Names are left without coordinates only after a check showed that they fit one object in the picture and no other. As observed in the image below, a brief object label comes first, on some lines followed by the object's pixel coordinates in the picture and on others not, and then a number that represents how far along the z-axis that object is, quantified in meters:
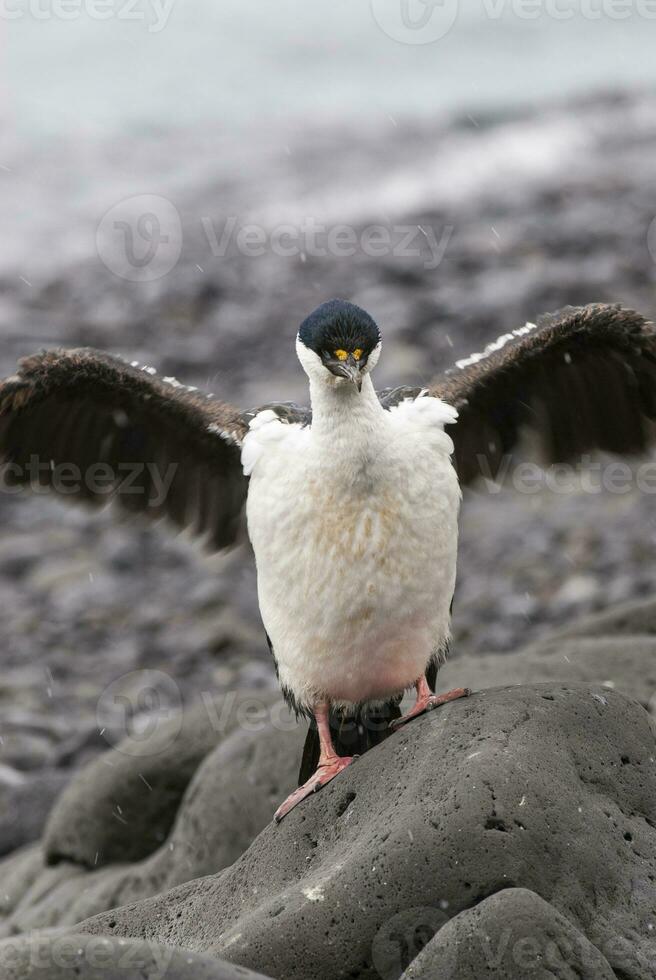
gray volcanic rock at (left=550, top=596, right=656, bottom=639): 21.47
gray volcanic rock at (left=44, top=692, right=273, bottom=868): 19.59
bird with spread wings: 13.91
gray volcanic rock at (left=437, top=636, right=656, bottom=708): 18.05
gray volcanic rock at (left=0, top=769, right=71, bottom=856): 23.00
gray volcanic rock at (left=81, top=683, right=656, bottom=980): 11.34
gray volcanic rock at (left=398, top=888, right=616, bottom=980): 10.29
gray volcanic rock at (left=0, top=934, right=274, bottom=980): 9.52
